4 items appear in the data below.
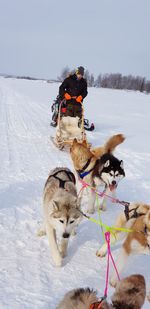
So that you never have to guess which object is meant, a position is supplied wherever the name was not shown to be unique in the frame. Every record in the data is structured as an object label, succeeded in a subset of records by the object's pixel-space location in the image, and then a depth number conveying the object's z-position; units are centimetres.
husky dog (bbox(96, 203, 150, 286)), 249
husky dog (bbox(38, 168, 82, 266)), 274
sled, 699
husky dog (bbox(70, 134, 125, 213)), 399
